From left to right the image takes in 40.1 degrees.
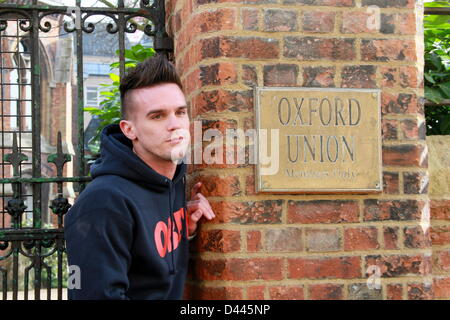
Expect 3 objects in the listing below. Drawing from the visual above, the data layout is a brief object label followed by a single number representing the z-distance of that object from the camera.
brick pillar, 2.74
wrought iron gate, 3.38
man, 2.28
